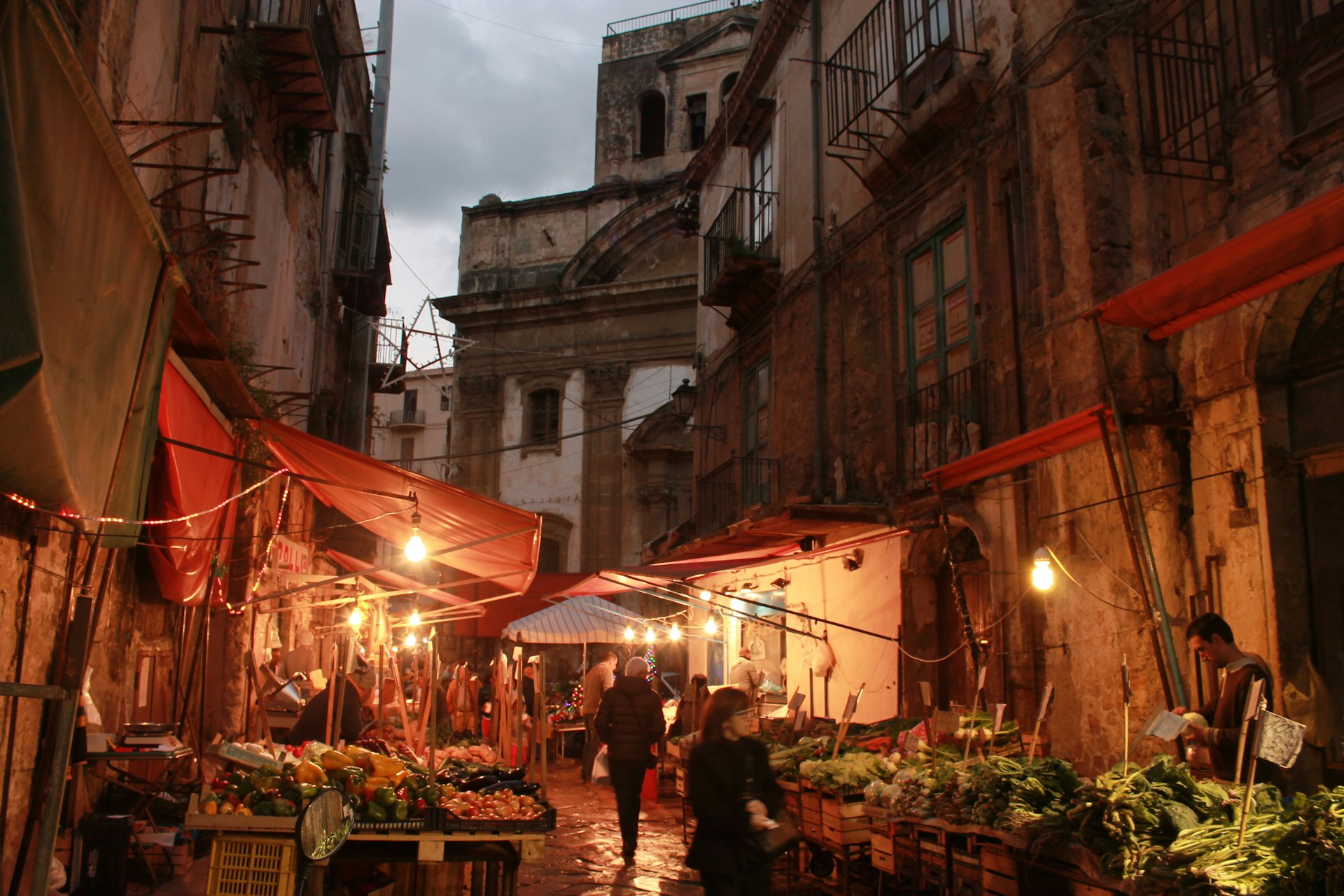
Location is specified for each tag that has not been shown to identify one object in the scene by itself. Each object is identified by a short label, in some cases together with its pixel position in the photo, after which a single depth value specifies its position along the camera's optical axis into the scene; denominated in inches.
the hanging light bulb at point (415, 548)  318.3
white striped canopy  705.0
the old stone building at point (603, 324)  1083.3
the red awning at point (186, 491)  256.7
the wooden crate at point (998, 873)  234.1
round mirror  162.9
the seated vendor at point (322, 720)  366.3
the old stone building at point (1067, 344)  249.6
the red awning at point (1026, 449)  269.1
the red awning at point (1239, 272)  182.2
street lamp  763.4
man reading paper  215.3
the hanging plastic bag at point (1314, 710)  237.1
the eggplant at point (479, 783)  295.0
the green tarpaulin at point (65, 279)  99.9
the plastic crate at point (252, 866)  213.0
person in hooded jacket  361.4
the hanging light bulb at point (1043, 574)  296.4
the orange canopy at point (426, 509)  322.7
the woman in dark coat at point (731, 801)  197.8
